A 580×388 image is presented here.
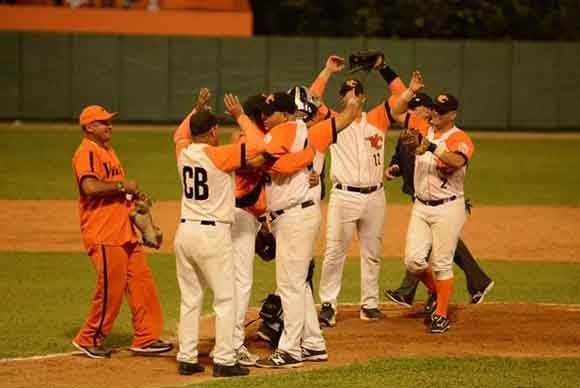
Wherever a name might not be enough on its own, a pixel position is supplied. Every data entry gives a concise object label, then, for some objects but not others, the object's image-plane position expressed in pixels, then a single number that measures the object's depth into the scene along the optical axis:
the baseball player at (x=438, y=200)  20.19
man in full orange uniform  18.30
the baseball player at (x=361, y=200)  21.28
